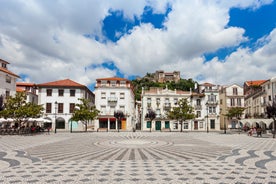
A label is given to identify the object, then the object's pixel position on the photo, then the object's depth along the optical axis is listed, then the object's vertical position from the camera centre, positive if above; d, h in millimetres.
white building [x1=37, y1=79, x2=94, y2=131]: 49094 +2207
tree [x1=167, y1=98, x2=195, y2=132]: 45469 -675
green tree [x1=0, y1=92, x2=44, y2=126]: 31516 -24
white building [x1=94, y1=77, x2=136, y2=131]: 52438 +2147
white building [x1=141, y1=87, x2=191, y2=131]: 55125 +983
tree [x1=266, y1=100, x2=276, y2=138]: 30203 -71
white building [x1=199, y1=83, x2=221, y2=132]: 55719 +432
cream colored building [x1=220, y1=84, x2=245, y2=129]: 59250 +3251
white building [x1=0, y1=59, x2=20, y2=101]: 41688 +5890
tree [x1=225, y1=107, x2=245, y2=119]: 50438 -416
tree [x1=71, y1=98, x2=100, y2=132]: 40500 -908
